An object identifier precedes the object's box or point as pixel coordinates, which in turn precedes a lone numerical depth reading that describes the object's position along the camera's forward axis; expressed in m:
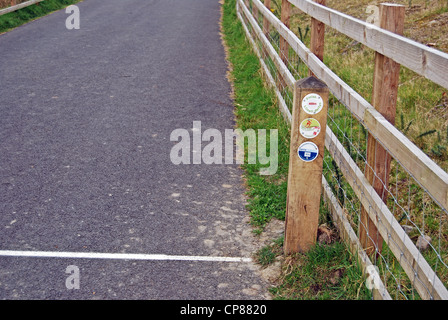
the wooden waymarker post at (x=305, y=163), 3.79
